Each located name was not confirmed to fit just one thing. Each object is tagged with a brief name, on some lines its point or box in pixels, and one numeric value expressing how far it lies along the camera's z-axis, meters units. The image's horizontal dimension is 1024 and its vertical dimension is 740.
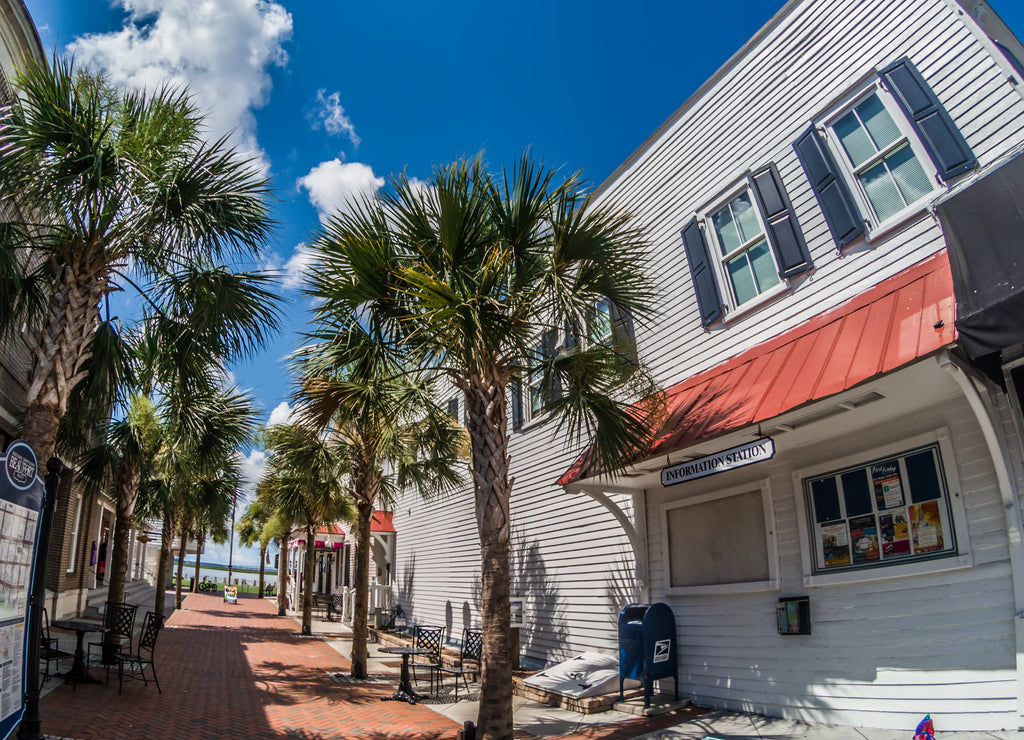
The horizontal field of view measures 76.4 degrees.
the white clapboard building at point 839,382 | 5.37
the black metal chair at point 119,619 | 10.73
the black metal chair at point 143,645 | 9.30
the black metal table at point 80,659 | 9.32
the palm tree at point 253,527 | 36.86
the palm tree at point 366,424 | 8.12
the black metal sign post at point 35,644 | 5.52
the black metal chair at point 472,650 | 12.34
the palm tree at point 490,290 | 6.94
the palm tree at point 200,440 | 11.74
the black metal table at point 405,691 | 10.17
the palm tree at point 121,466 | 12.48
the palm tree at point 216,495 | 20.29
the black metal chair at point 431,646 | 12.02
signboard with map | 4.98
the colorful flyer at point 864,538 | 6.48
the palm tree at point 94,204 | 6.94
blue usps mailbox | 8.10
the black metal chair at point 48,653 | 8.86
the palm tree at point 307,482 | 14.30
